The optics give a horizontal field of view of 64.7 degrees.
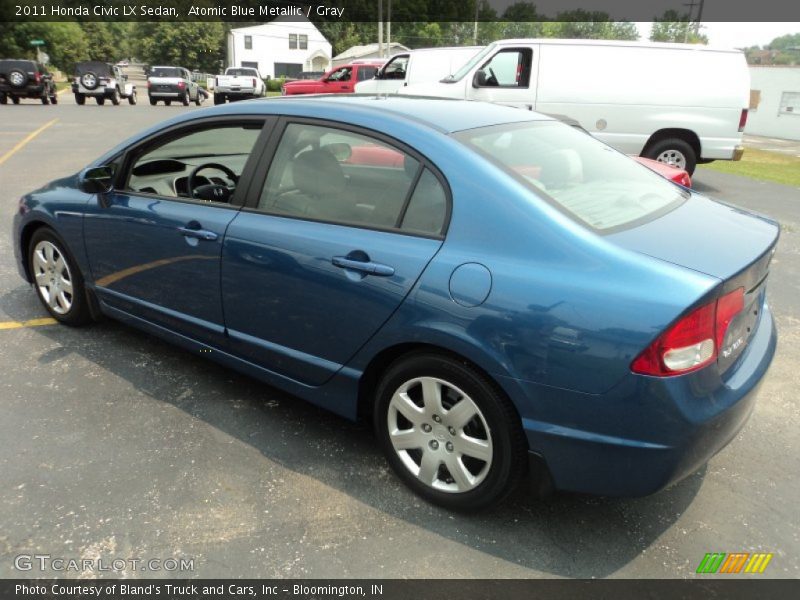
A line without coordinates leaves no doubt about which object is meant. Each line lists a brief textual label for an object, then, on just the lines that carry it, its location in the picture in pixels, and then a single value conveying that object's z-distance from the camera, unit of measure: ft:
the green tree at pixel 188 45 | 272.51
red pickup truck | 68.85
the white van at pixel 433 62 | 37.17
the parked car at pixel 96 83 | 91.91
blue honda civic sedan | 6.84
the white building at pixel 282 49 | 249.96
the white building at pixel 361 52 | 178.65
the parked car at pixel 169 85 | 98.78
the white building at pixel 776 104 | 88.99
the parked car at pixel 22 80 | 84.17
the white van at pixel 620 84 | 31.89
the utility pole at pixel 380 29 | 128.79
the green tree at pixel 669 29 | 266.98
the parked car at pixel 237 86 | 100.07
